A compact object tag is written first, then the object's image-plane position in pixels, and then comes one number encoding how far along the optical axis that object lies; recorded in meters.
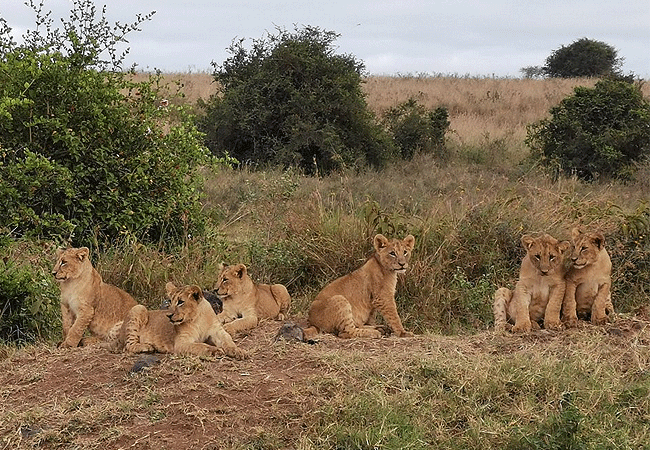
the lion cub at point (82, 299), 14.54
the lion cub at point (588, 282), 15.07
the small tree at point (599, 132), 34.66
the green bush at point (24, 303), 15.41
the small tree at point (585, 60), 82.19
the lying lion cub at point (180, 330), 12.94
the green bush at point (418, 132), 40.22
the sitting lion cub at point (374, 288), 15.16
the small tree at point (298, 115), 35.28
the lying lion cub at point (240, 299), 15.80
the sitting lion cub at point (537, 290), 14.98
